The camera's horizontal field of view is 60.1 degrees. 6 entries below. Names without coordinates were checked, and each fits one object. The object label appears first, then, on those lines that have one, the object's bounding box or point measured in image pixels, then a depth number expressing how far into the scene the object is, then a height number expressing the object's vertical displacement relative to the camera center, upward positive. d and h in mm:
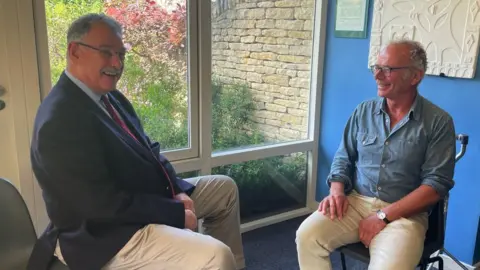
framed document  2572 +158
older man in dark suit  1372 -500
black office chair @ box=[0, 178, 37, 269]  1459 -676
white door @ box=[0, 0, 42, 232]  1751 -232
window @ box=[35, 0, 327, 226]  2195 -242
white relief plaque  2092 +89
